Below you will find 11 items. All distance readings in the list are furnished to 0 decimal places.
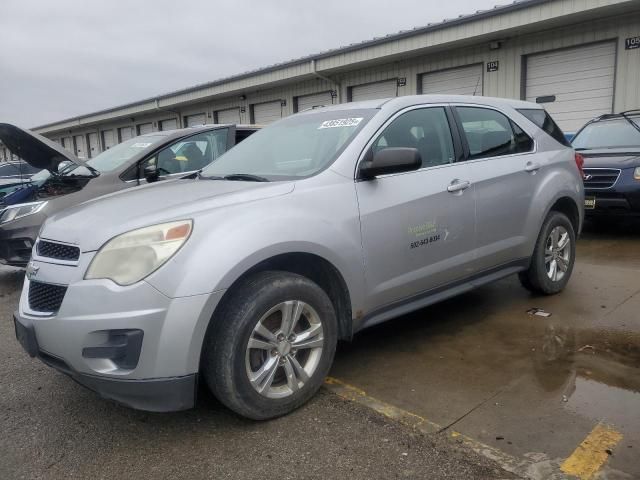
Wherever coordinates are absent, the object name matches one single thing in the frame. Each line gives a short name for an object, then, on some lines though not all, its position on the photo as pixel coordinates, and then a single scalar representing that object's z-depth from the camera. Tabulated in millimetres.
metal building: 9781
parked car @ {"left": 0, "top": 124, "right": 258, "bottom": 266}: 5462
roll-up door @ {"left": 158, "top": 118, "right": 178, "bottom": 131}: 23328
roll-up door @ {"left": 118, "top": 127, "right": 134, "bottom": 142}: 26828
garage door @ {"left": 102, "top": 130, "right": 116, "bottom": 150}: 28703
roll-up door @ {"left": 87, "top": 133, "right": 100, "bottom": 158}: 30838
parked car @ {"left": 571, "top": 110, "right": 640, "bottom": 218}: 6914
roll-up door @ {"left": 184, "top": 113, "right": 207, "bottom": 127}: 21200
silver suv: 2451
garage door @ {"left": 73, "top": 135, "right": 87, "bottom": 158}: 32688
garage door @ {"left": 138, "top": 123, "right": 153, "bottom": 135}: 24969
